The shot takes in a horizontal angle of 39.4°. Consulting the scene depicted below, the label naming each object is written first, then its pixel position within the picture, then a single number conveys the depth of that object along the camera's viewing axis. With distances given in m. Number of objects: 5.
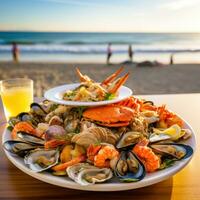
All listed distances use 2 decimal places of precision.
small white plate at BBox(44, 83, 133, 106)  0.82
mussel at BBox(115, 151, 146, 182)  0.59
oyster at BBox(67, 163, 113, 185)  0.58
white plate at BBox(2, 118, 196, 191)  0.57
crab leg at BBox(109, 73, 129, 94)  0.94
